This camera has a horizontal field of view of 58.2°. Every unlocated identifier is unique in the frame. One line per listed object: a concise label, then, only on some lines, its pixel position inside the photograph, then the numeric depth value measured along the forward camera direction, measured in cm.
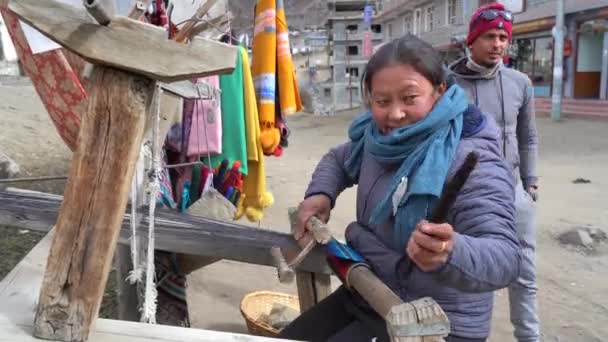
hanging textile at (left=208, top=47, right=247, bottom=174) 301
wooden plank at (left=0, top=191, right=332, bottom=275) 211
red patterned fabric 247
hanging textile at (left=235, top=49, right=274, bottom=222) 305
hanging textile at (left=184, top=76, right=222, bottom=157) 291
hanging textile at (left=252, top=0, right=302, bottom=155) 317
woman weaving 123
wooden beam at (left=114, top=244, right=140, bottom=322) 253
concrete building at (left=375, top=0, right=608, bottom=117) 1602
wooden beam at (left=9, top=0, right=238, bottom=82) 123
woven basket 299
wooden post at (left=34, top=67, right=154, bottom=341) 128
